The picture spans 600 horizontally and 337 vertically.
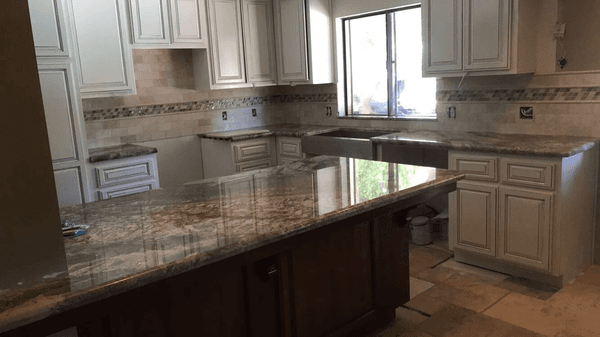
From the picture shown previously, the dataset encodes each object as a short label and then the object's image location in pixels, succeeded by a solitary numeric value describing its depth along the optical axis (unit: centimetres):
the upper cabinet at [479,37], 337
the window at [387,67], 446
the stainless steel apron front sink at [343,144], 419
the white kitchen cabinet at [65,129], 344
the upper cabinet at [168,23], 421
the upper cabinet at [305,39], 492
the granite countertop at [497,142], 306
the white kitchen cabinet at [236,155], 487
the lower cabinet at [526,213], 310
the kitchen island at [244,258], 135
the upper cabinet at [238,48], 481
